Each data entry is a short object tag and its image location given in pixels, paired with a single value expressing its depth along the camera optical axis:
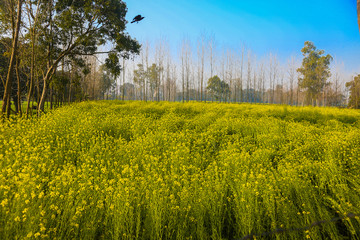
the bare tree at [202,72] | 32.86
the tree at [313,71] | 42.58
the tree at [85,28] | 12.66
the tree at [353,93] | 38.18
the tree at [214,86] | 64.49
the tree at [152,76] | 56.25
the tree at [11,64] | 7.86
